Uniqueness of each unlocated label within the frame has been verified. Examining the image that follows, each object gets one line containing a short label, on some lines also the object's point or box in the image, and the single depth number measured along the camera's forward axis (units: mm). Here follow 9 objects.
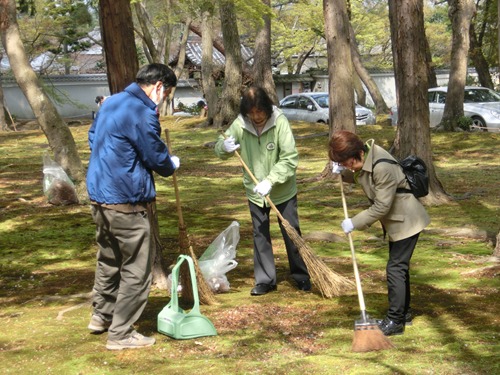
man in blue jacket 5023
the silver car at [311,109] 27547
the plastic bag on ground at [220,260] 6703
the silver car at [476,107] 21469
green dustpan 5305
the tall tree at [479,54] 26625
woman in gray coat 5258
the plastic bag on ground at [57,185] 11883
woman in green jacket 6340
